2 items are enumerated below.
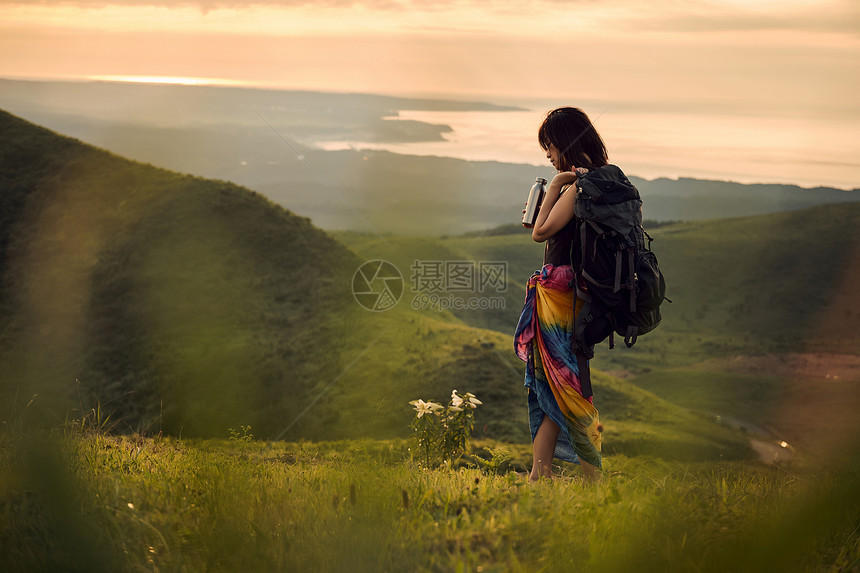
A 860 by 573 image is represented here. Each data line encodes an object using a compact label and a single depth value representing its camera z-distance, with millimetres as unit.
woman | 5438
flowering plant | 8594
